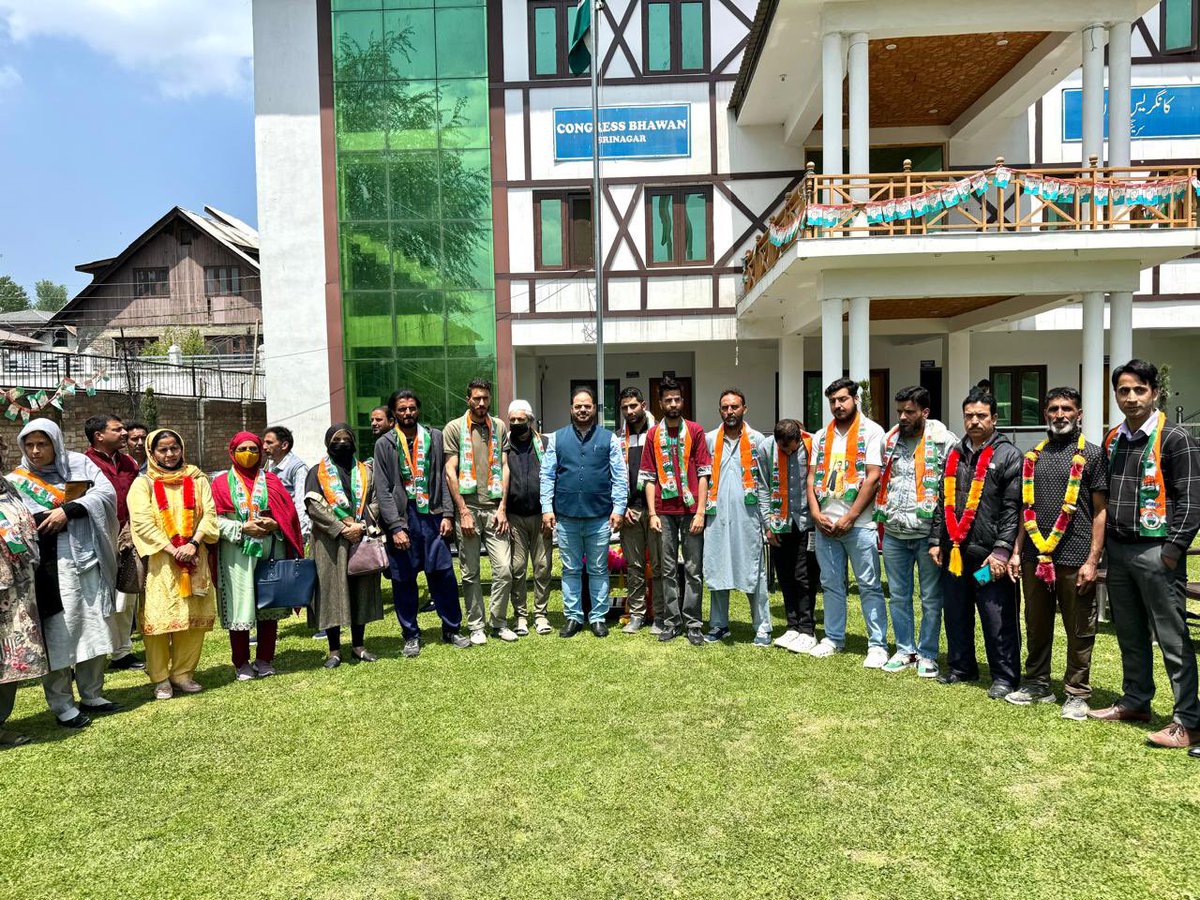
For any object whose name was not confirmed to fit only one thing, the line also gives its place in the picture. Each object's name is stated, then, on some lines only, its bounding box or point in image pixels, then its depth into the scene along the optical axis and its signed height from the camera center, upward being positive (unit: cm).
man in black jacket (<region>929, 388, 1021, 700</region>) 473 -85
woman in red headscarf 543 -80
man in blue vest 639 -64
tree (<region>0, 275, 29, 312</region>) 7656 +1247
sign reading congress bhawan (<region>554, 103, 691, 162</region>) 1677 +597
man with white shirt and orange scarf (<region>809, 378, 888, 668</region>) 562 -71
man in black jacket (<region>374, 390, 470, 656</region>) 602 -73
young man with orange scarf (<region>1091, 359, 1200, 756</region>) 399 -65
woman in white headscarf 466 -86
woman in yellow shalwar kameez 513 -93
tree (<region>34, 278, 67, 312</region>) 8175 +1333
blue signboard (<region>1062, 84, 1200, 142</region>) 1600 +590
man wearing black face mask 644 -83
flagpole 1408 +402
